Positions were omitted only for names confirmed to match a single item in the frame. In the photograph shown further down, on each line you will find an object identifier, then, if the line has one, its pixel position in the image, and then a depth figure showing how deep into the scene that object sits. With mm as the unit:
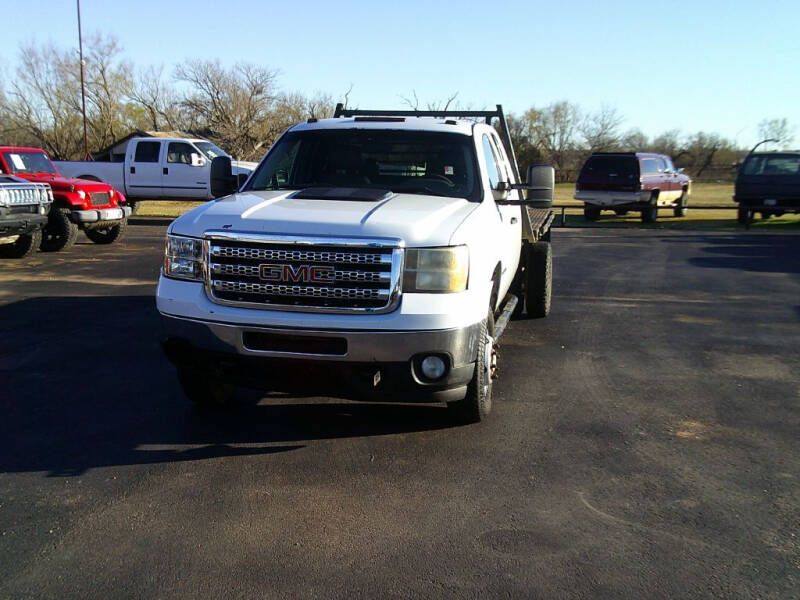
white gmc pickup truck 4395
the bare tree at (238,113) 45188
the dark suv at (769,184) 21344
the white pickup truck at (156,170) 21984
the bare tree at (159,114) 53844
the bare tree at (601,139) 67000
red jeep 14406
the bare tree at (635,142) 68438
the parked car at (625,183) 22750
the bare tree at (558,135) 62831
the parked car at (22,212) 12125
